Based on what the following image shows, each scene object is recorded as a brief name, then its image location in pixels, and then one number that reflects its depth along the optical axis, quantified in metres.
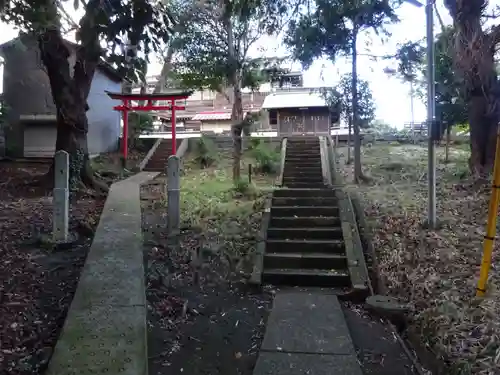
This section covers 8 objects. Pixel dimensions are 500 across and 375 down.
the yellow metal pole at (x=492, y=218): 3.93
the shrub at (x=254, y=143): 16.89
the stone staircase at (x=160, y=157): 16.82
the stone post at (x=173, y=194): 6.36
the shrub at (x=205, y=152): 16.41
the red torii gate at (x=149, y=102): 15.85
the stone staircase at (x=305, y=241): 5.70
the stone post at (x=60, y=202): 5.61
